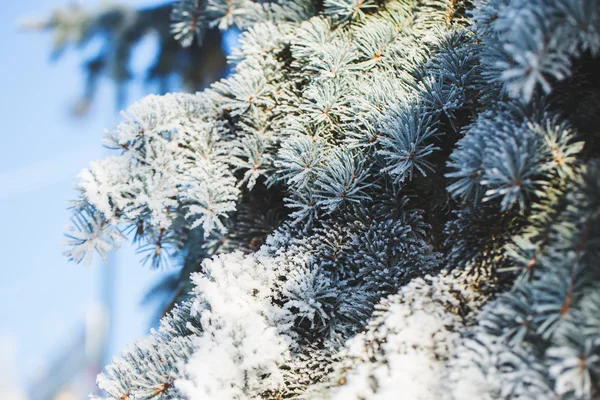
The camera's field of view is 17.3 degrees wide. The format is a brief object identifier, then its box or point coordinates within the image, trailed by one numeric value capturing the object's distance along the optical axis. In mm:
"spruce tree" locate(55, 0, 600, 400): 1358
